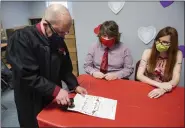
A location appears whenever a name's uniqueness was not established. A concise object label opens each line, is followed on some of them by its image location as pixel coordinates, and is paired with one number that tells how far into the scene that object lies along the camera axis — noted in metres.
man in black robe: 0.97
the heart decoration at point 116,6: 1.97
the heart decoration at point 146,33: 1.99
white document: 0.95
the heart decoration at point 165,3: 1.86
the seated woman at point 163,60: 1.46
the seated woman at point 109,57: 1.67
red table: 0.88
